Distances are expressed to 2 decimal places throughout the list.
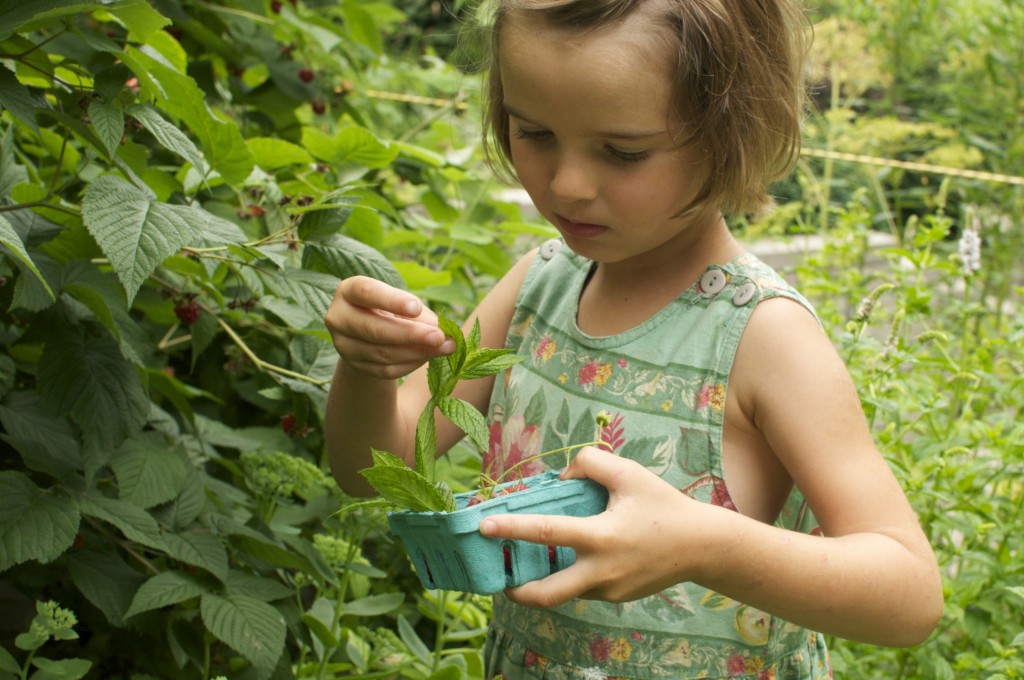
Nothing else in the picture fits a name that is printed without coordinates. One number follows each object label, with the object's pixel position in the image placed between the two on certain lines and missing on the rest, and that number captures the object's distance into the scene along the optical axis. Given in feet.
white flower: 7.12
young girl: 3.47
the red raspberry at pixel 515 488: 3.40
